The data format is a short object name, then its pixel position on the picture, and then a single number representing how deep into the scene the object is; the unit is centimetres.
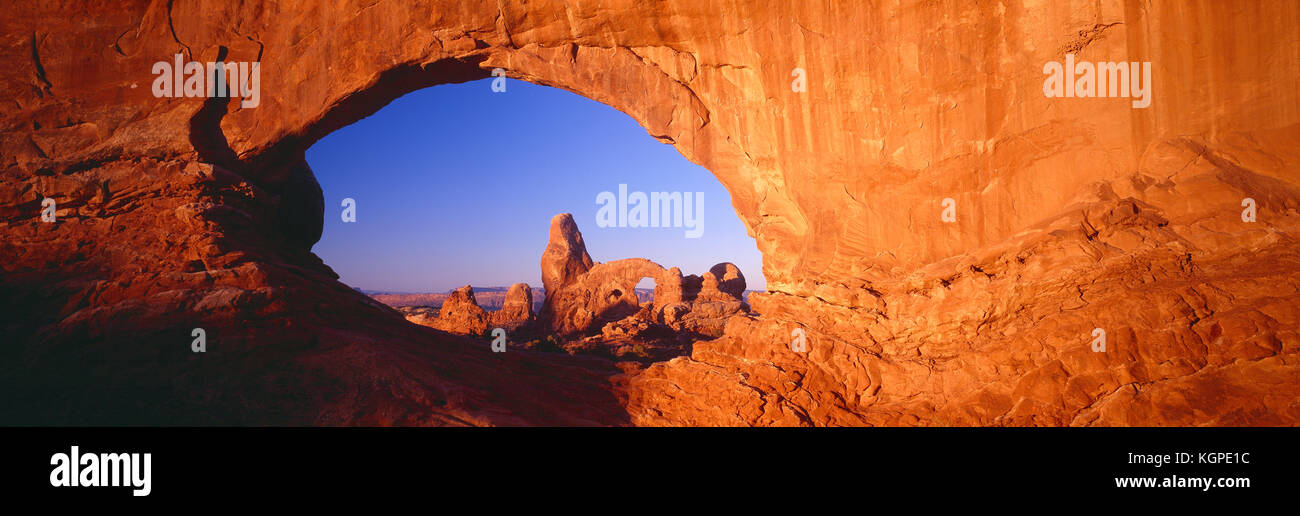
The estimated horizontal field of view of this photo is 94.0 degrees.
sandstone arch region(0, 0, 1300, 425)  1013
